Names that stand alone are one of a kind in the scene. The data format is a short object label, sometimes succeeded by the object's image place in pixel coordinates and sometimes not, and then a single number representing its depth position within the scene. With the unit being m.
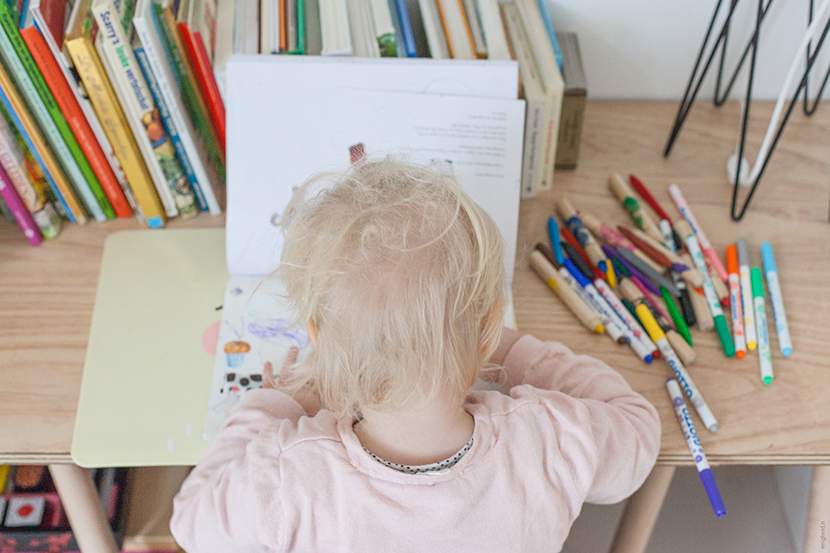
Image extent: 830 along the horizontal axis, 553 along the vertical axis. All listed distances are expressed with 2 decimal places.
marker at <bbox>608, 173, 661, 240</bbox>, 0.94
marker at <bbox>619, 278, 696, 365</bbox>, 0.81
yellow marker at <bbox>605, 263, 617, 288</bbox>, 0.89
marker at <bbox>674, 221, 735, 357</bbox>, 0.82
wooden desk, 0.75
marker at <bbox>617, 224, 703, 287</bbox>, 0.88
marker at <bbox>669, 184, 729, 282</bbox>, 0.90
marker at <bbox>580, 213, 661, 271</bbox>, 0.91
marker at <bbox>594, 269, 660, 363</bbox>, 0.82
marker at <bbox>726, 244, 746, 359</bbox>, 0.82
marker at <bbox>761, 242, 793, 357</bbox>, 0.82
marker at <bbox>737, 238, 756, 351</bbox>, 0.83
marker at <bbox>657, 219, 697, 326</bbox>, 0.85
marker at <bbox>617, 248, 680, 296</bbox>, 0.88
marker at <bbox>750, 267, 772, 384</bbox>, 0.80
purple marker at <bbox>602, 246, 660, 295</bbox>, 0.88
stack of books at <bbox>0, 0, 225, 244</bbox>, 0.79
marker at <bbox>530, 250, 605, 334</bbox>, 0.84
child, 0.53
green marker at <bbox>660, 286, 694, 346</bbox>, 0.83
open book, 0.83
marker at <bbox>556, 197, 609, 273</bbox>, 0.90
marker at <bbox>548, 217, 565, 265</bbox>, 0.90
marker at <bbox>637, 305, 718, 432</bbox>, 0.75
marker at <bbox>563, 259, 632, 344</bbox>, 0.84
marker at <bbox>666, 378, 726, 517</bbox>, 0.73
